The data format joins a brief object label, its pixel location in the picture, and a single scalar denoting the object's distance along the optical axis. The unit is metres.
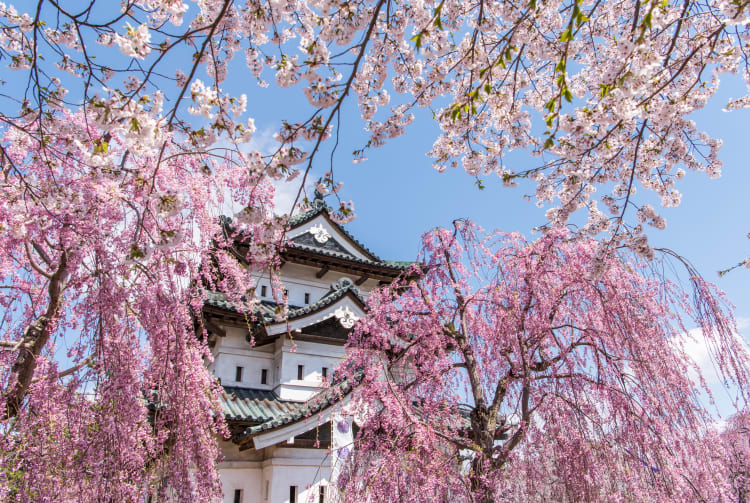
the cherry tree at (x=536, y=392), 5.19
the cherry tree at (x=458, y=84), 2.50
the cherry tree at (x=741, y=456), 10.85
